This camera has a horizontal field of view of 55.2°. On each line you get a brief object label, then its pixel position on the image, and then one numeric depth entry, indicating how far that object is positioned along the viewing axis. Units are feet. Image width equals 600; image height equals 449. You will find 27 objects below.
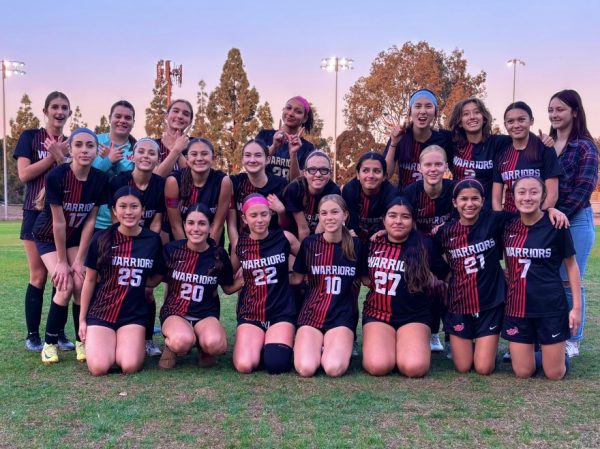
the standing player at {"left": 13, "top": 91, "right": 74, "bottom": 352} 16.62
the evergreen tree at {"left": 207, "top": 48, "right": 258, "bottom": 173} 120.26
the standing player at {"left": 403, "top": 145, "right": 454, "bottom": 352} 15.89
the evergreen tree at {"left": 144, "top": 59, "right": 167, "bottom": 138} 129.80
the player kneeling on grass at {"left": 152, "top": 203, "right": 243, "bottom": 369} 15.19
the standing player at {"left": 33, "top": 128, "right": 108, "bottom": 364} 15.64
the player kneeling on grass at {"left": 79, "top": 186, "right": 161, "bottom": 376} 15.03
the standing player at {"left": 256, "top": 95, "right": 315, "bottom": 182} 18.45
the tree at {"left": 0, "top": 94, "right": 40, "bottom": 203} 143.13
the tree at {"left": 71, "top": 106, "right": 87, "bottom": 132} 169.73
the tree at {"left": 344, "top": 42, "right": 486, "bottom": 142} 103.35
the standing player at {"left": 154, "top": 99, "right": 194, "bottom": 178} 17.16
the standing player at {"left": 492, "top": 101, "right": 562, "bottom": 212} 15.74
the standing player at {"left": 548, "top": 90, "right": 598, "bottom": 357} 15.97
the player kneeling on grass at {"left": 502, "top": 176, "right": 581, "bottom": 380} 14.28
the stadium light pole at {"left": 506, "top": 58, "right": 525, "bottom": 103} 123.03
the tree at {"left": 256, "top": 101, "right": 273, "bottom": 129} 120.26
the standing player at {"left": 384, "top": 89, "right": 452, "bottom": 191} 16.90
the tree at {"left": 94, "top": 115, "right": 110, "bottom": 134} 172.07
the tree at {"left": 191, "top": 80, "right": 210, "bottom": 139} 121.39
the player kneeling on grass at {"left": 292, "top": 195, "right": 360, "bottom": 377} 15.24
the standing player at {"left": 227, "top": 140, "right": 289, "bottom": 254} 16.83
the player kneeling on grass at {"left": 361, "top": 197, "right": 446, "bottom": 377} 14.75
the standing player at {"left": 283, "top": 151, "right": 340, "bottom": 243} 16.60
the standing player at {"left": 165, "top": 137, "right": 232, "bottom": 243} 16.55
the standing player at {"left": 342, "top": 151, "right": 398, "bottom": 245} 16.16
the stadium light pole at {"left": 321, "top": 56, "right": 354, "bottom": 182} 114.45
